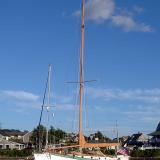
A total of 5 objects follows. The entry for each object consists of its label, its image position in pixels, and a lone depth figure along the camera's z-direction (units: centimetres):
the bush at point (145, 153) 7003
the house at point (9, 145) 9614
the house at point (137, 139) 10523
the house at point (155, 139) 8908
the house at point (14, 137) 11552
